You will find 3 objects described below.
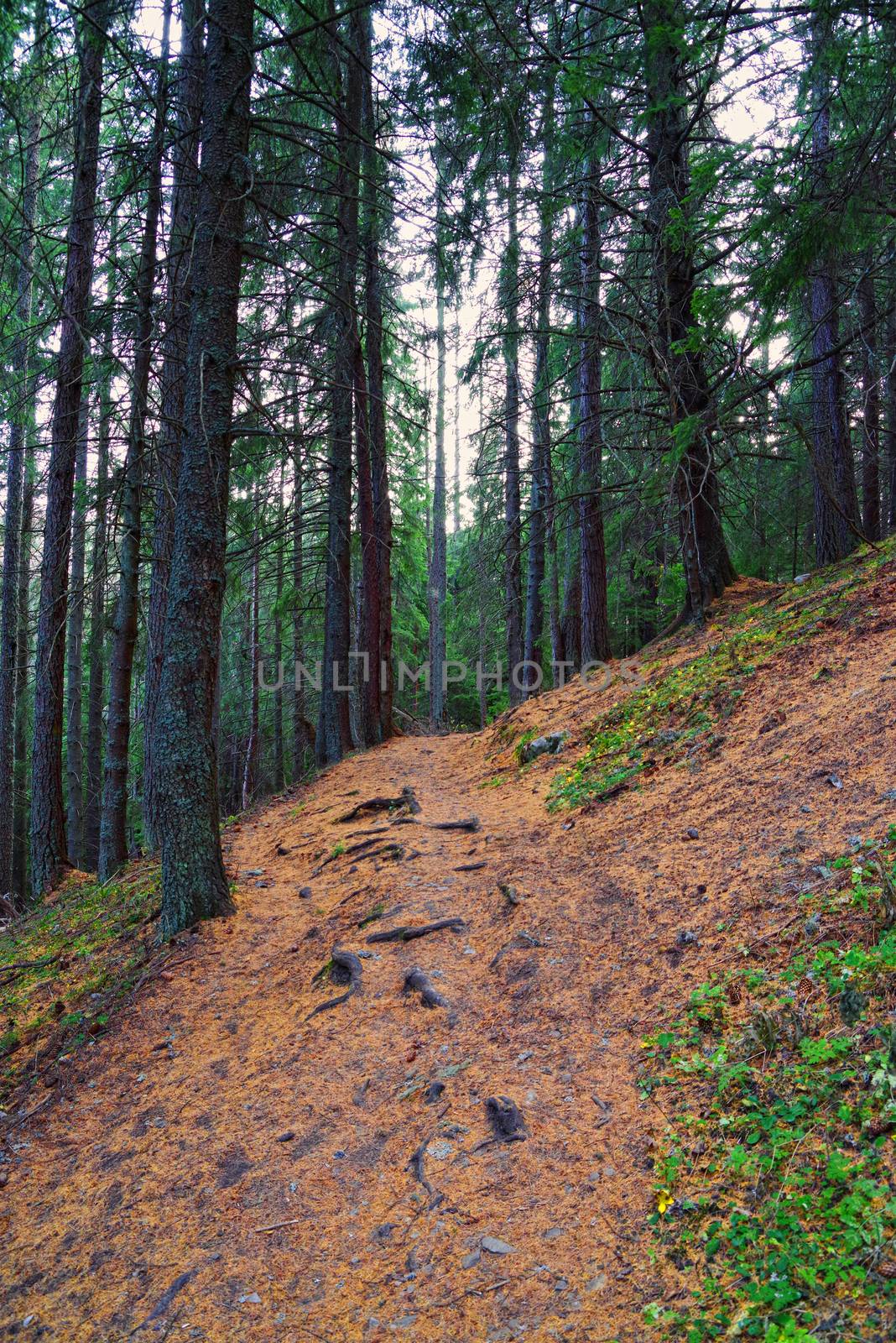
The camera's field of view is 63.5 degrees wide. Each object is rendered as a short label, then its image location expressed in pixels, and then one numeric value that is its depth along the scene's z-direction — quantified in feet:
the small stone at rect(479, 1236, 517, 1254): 8.23
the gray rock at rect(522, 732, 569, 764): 28.55
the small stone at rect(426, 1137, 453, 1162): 10.00
